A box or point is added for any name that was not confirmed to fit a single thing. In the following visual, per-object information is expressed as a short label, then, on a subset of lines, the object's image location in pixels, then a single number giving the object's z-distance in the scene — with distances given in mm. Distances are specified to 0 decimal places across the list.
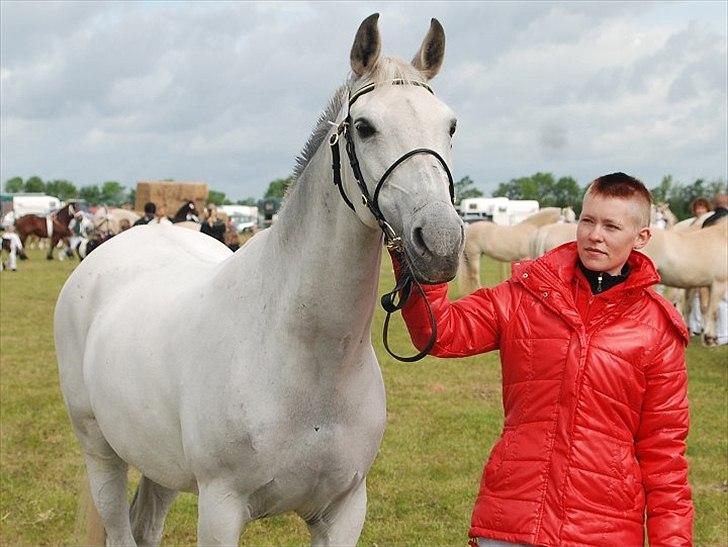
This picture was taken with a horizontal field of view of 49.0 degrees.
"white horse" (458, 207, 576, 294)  16656
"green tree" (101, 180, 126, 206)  111438
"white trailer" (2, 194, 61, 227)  56166
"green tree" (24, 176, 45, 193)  106625
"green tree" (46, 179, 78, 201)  108250
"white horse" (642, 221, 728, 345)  10055
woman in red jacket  2301
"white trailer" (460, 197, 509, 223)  56812
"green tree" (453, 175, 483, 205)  78712
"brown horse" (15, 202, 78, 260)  27000
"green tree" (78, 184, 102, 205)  109500
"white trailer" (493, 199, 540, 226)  47656
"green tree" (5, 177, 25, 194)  111838
